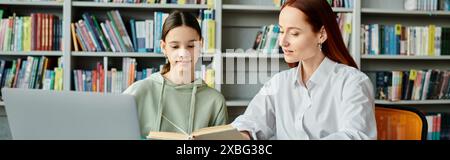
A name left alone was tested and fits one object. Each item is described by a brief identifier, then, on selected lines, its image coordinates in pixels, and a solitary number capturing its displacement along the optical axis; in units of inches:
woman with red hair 41.6
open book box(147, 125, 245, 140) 31.6
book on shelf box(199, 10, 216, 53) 98.1
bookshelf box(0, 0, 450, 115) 96.7
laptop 28.6
